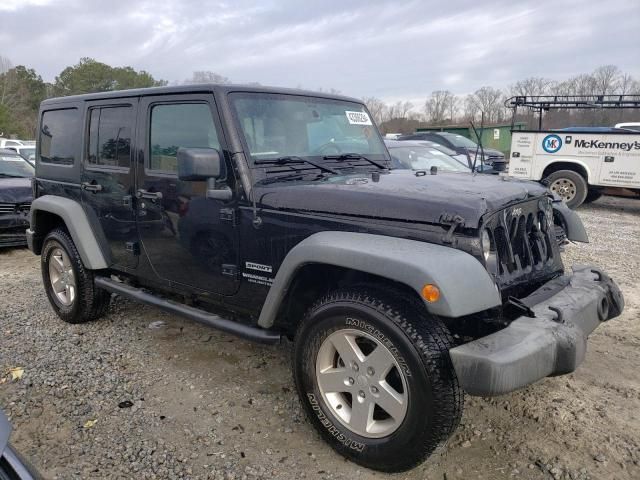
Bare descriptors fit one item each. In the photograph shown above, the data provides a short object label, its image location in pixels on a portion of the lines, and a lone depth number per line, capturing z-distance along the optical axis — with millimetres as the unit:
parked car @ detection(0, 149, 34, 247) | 7578
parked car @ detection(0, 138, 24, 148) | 22092
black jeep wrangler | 2381
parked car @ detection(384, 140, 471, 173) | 8133
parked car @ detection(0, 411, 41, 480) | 1651
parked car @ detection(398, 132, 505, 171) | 16297
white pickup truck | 10359
